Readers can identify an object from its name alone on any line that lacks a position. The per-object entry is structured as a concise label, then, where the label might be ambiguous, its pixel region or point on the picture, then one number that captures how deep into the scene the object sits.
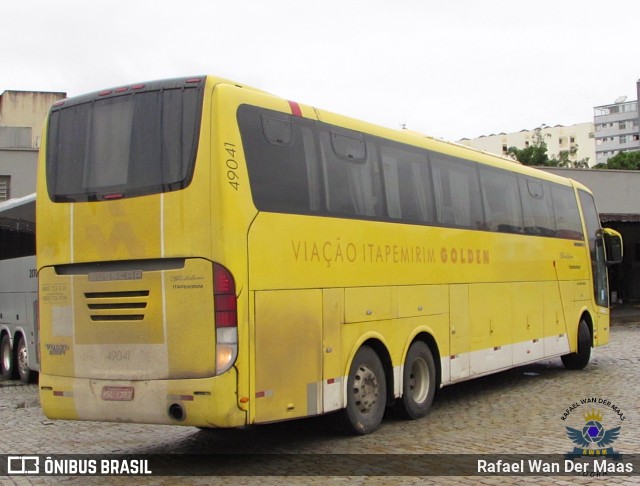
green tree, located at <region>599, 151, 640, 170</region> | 86.44
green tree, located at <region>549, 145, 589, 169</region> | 89.43
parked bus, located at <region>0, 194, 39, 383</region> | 16.42
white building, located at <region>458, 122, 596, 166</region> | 132.38
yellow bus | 7.59
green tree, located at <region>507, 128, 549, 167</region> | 79.44
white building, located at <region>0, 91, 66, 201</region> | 27.23
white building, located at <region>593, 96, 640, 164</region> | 142.00
